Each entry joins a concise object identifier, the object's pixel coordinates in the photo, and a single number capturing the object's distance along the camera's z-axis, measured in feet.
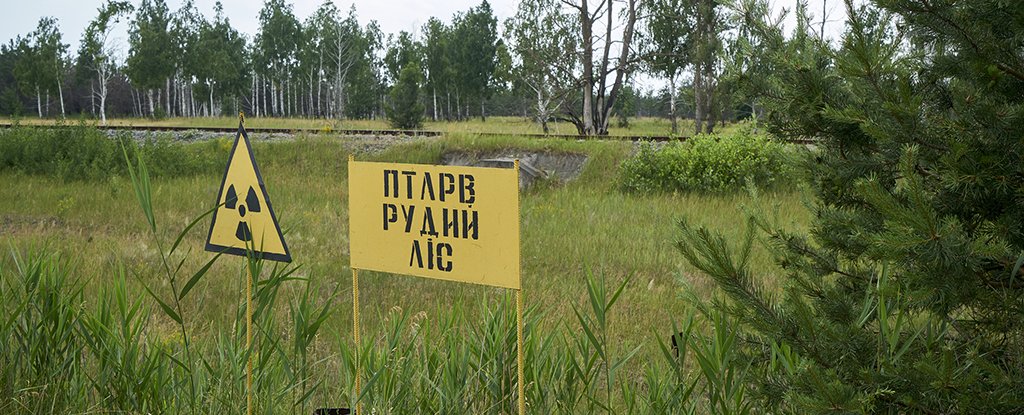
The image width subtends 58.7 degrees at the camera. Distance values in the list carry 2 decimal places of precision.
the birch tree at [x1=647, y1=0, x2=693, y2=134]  85.15
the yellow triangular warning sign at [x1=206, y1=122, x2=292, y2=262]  11.07
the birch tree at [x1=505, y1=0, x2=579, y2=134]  81.20
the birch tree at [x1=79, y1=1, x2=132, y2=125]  140.87
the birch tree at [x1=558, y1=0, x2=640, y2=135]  74.43
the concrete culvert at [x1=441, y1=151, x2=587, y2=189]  42.73
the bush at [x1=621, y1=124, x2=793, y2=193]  39.40
